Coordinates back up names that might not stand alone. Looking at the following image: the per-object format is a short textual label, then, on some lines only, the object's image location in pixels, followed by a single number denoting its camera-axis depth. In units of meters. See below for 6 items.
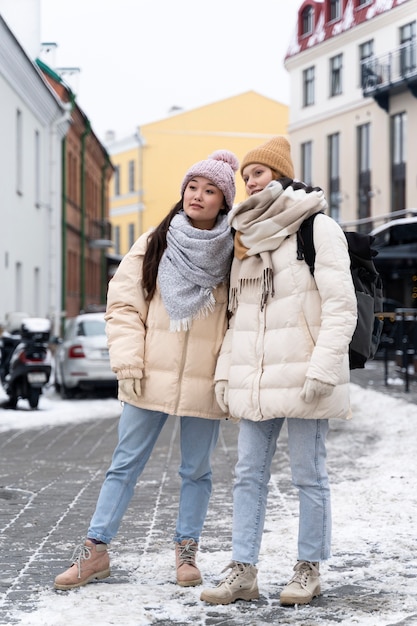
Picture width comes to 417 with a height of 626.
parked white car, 15.88
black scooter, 14.02
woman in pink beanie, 4.54
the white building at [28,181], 20.41
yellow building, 53.69
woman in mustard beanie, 4.18
